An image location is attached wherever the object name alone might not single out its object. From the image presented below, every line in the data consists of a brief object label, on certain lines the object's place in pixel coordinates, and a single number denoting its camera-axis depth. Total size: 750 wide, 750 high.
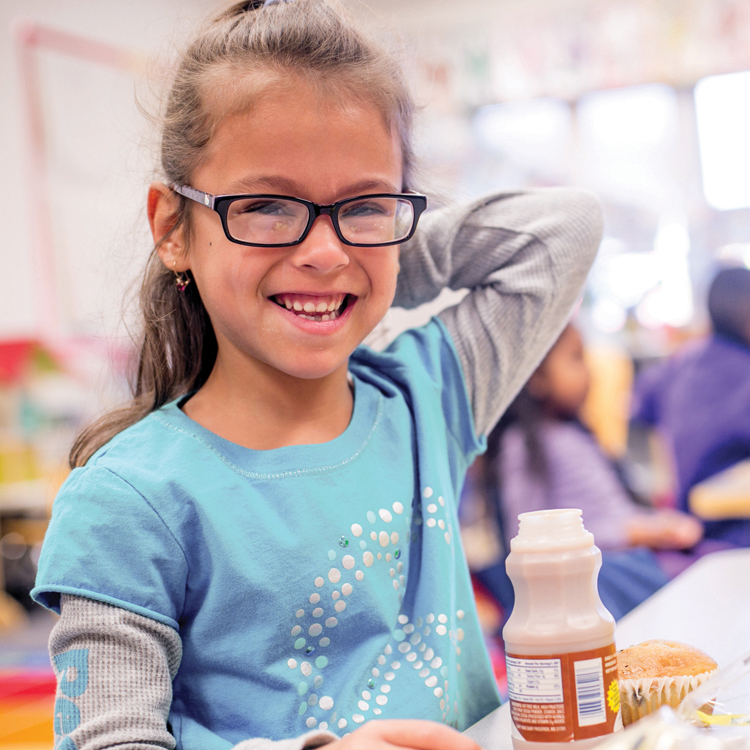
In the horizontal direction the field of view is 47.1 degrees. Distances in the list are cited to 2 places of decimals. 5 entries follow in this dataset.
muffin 0.67
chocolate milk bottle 0.57
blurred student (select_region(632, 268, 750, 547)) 3.15
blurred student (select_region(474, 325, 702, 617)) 2.53
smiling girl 0.68
